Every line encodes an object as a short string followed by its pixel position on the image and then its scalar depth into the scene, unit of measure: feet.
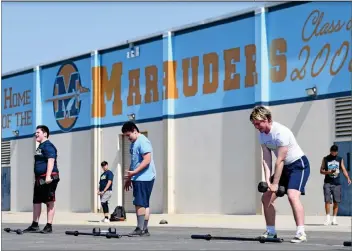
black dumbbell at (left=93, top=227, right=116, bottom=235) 44.45
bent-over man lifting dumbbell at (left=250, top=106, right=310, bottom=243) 36.68
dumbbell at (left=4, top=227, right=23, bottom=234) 47.24
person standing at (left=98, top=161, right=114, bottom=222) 77.87
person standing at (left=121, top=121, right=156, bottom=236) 43.57
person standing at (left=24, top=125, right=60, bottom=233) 47.37
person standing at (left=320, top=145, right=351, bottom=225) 62.90
